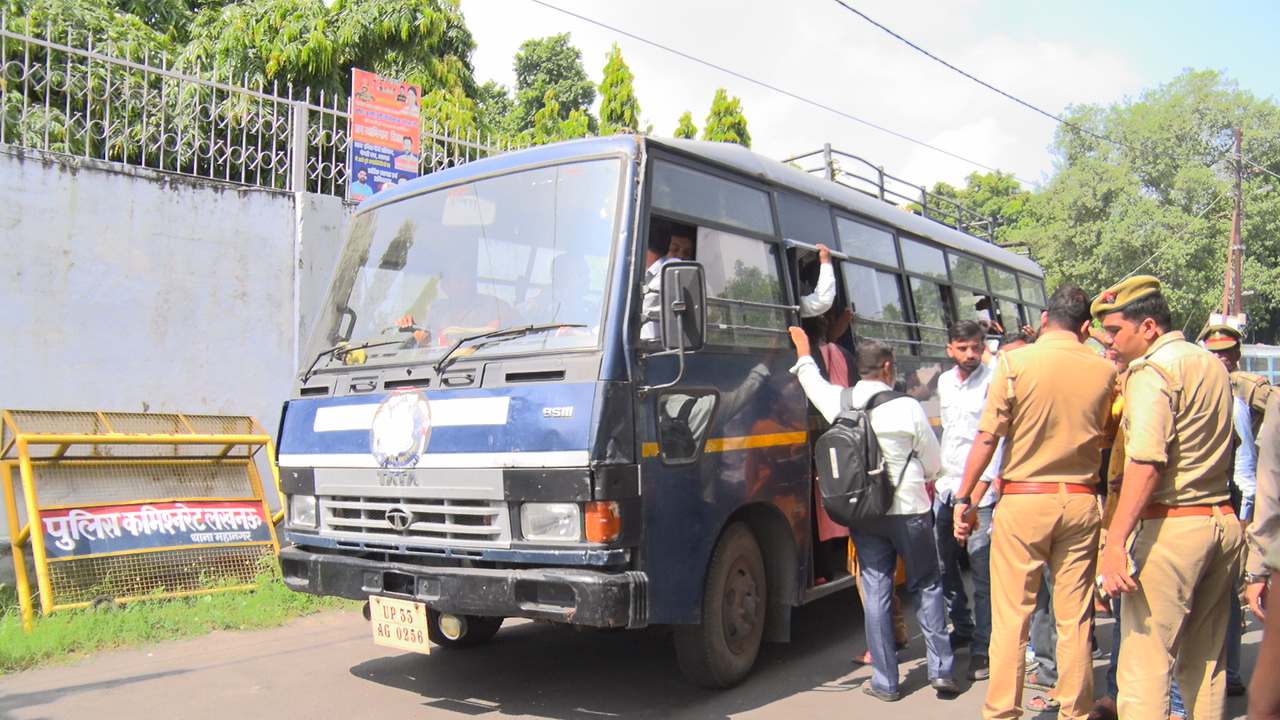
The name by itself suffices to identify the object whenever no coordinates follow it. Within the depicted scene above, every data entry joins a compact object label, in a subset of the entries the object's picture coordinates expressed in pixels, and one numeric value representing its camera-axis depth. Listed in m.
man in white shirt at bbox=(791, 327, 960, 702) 4.57
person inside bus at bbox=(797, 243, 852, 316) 5.45
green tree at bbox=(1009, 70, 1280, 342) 29.36
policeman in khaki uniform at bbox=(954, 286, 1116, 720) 3.79
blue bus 3.94
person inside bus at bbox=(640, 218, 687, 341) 4.11
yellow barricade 5.96
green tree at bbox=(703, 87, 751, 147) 18.78
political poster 8.34
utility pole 23.78
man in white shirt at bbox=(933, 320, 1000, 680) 5.02
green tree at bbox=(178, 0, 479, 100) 12.78
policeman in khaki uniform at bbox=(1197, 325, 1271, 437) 5.15
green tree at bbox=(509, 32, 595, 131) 29.83
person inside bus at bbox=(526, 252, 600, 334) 4.13
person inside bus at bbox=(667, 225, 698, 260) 4.61
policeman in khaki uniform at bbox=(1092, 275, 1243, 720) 3.32
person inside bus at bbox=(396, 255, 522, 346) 4.43
